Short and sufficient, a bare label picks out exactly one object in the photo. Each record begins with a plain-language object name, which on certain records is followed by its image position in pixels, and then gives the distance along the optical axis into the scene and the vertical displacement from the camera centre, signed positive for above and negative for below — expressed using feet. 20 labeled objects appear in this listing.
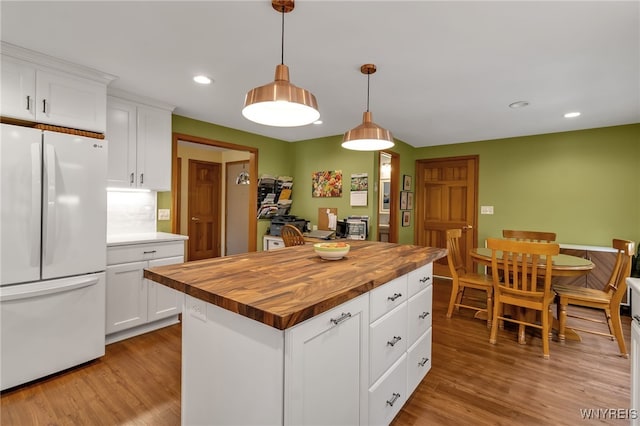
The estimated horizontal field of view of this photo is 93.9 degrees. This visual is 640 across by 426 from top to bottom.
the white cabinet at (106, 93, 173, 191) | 9.21 +2.11
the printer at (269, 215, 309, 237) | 14.51 -0.59
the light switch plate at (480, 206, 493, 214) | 15.55 +0.22
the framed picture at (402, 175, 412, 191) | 16.54 +1.68
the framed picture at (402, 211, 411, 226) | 16.75 -0.32
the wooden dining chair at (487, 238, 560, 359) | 7.95 -1.90
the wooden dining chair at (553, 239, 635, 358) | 8.14 -2.35
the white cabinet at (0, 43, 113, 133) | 6.69 +2.81
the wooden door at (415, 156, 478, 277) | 16.10 +0.63
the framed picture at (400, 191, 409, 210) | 16.42 +0.70
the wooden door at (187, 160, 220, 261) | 18.33 -0.05
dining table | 8.41 -1.46
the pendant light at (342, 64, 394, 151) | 6.53 +1.69
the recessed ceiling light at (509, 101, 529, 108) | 9.74 +3.66
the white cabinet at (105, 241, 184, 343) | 8.58 -2.58
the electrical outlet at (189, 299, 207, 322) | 4.30 -1.48
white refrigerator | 6.47 -1.06
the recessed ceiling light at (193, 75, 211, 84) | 8.07 +3.58
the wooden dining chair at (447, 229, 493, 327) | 9.98 -2.28
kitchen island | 3.46 -1.76
